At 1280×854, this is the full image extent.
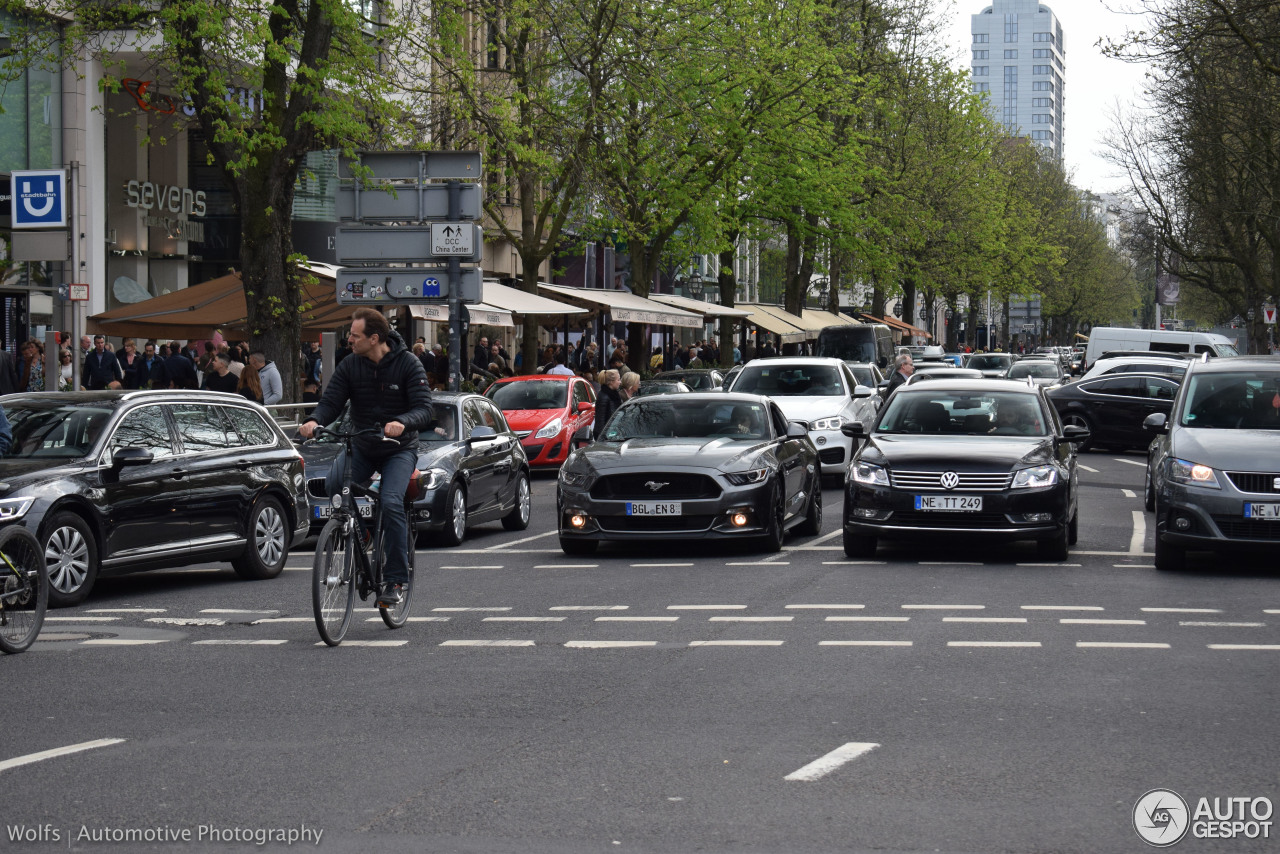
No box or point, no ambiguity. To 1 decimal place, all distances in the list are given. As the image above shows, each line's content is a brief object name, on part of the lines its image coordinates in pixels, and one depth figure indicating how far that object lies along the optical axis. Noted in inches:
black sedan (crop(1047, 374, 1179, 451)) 1214.3
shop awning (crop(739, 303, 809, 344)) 2146.4
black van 1721.2
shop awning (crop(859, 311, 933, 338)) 3142.7
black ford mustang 571.8
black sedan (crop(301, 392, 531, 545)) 631.8
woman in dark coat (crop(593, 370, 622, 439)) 862.7
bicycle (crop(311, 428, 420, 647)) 378.3
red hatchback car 1005.8
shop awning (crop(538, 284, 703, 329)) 1486.2
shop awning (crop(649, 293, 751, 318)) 1796.3
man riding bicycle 395.5
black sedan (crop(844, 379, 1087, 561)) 544.1
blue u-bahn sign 676.7
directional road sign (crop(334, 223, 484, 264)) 898.7
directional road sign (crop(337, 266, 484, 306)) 893.2
